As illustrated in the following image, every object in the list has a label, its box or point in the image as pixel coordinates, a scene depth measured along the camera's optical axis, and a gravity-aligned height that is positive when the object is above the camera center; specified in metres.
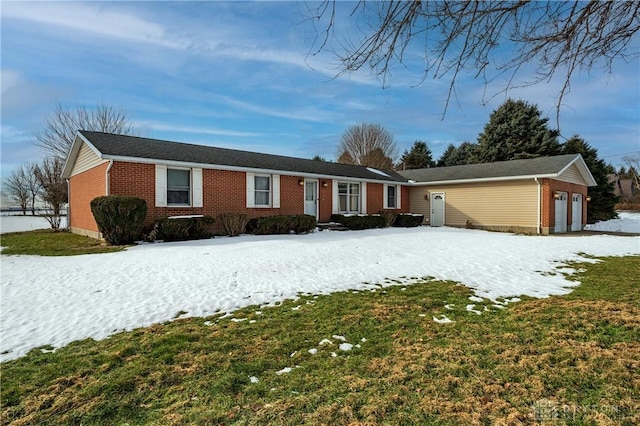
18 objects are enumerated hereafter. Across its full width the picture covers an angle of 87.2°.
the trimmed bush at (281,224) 14.26 -0.46
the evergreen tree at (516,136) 28.55 +6.89
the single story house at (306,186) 12.67 +1.37
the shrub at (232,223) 13.77 -0.38
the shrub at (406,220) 19.91 -0.37
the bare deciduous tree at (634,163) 32.94 +5.06
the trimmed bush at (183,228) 11.82 -0.52
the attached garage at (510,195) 17.38 +1.09
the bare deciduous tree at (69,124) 25.62 +7.18
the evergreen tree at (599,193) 24.84 +1.54
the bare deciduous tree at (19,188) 28.07 +2.28
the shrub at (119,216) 10.89 -0.08
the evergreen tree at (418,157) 37.38 +6.33
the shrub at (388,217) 19.11 -0.18
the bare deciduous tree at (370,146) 38.25 +7.81
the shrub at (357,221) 17.27 -0.37
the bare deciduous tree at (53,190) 18.98 +1.48
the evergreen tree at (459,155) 33.50 +6.51
